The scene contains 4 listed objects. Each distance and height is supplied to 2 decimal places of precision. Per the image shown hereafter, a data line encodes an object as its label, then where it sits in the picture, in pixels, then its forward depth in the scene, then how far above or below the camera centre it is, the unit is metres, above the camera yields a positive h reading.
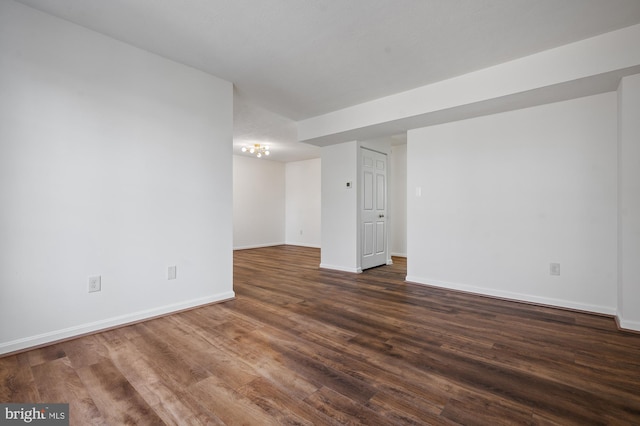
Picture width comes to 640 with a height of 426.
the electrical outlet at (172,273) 2.90 -0.63
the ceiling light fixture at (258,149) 6.59 +1.53
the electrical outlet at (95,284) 2.41 -0.62
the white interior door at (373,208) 5.07 +0.07
